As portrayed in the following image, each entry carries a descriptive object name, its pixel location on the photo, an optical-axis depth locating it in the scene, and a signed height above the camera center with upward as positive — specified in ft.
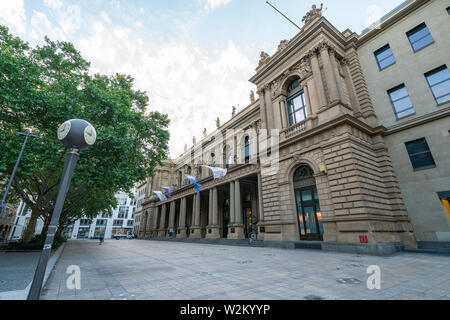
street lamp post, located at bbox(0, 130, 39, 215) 35.99 +13.74
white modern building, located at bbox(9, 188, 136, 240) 229.66 +9.46
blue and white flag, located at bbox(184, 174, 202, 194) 75.68 +17.79
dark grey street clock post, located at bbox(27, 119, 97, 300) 12.09 +5.47
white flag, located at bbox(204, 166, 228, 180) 72.60 +20.29
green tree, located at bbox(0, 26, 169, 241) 38.14 +22.60
